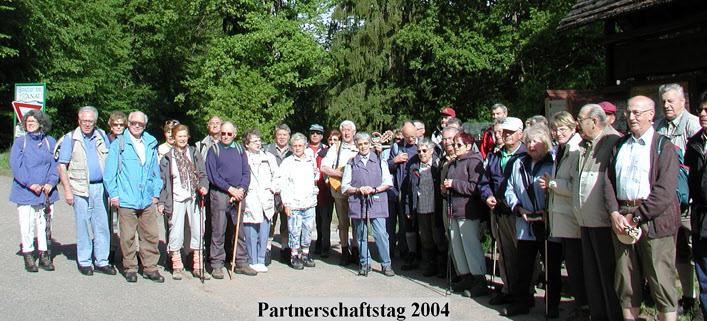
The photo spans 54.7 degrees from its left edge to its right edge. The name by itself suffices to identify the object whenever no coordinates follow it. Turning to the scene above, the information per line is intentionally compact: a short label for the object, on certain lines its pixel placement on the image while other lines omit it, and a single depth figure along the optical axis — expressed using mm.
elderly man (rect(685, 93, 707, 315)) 5344
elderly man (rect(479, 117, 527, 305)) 6805
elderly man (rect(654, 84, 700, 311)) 6102
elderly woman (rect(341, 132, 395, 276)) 8523
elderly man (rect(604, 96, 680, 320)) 5102
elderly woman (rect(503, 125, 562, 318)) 6414
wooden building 9969
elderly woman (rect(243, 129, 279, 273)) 8633
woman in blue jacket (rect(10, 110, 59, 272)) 8047
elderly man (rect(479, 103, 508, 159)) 8695
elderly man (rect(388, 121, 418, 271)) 8977
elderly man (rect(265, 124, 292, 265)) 9383
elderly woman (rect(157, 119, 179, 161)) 8913
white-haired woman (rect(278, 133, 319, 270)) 9016
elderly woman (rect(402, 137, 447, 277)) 8266
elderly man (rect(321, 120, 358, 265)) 9281
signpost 15086
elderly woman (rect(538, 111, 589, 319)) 6035
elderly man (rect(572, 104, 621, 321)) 5598
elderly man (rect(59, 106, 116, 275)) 7973
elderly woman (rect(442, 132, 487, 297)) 7367
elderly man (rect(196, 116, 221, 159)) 8609
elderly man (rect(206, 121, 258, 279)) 8258
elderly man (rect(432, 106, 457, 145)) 9316
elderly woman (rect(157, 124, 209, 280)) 8156
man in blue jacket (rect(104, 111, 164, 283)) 7828
